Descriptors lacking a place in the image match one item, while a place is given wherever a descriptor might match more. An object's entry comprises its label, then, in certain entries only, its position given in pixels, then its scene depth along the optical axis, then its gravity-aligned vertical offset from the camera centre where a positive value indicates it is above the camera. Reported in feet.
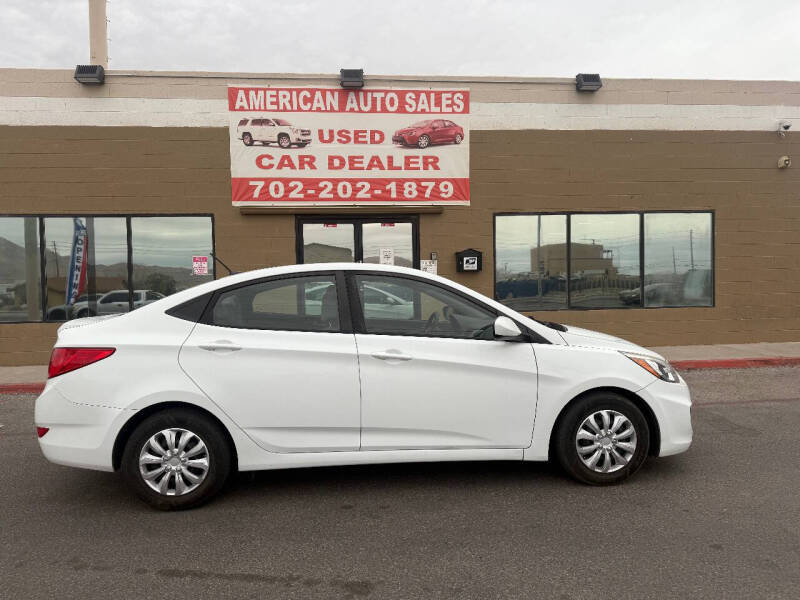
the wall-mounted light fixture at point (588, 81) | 34.68 +12.38
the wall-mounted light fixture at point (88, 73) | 31.96 +12.14
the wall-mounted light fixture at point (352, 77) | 33.50 +12.34
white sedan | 12.34 -2.08
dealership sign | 33.73 +8.56
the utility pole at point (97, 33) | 36.11 +16.21
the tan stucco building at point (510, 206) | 32.81 +5.05
